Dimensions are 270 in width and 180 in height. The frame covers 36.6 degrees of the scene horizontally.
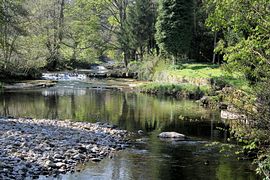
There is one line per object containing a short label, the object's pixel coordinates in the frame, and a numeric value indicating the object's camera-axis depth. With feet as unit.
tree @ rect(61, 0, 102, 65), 204.85
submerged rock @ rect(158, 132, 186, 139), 62.49
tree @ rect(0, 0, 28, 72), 123.54
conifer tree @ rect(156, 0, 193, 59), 165.07
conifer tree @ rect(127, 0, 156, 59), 189.37
